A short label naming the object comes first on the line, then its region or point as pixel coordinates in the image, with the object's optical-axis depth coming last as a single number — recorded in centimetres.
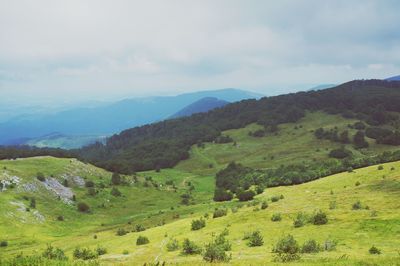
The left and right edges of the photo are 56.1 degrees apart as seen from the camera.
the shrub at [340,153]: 15238
